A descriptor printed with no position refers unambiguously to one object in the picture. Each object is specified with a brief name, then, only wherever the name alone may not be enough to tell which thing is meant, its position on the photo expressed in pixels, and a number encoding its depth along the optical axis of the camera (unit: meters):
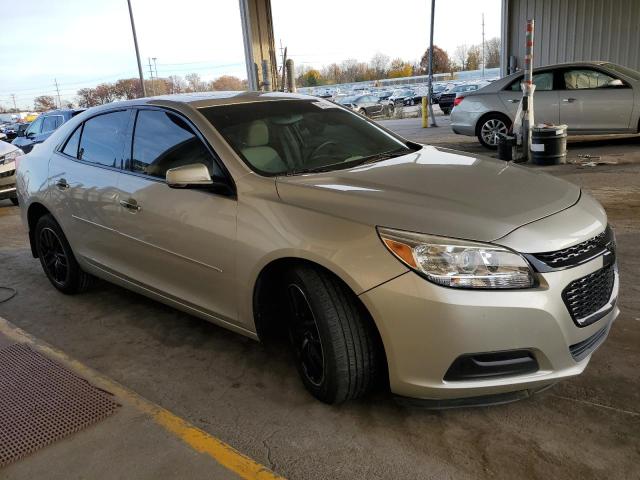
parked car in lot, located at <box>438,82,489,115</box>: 27.03
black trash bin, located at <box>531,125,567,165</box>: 9.34
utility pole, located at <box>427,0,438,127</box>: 19.36
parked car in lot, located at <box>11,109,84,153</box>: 13.40
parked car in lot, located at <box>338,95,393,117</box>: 31.03
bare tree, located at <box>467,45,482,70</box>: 91.94
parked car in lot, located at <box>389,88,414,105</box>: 39.59
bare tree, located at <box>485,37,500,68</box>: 87.12
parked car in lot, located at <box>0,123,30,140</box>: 24.38
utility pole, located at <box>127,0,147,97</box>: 26.53
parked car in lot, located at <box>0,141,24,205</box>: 9.14
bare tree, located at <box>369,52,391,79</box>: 93.94
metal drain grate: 2.58
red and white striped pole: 9.14
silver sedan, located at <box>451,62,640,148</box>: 10.46
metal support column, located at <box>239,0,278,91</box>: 16.17
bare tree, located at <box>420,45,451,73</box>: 90.75
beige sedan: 2.29
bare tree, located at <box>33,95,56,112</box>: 95.56
